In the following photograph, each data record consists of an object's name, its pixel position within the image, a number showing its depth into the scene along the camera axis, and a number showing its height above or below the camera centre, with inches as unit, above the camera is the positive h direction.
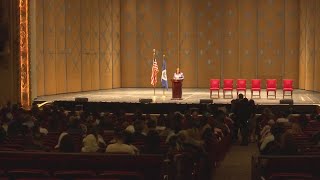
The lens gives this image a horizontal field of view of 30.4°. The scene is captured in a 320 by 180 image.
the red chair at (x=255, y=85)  847.7 -20.5
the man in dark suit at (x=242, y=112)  528.7 -37.3
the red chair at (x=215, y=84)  851.4 -19.0
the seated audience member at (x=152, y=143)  302.0 -37.1
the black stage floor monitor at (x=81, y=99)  728.4 -35.1
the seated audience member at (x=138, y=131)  357.1 -37.6
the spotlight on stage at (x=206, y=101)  702.5 -36.1
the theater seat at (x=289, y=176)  218.4 -39.5
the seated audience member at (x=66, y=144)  303.7 -37.5
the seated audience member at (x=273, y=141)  298.0 -38.3
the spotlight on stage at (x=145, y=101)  717.9 -36.4
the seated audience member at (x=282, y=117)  445.8 -37.2
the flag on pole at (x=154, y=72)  876.0 -1.4
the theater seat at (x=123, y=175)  210.8 -37.4
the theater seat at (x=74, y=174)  211.8 -37.1
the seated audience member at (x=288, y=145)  290.4 -36.8
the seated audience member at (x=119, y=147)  281.1 -36.4
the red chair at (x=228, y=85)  853.0 -20.5
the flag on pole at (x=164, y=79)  883.0 -12.0
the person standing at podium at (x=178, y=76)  800.5 -6.8
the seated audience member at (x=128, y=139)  291.4 -35.4
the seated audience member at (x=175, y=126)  359.8 -34.6
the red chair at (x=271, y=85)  838.5 -20.4
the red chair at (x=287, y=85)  829.8 -20.3
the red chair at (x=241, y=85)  858.8 -20.7
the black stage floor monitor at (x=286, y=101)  696.5 -36.1
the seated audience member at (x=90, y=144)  307.4 -38.2
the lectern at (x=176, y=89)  797.2 -24.6
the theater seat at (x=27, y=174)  211.0 -37.0
